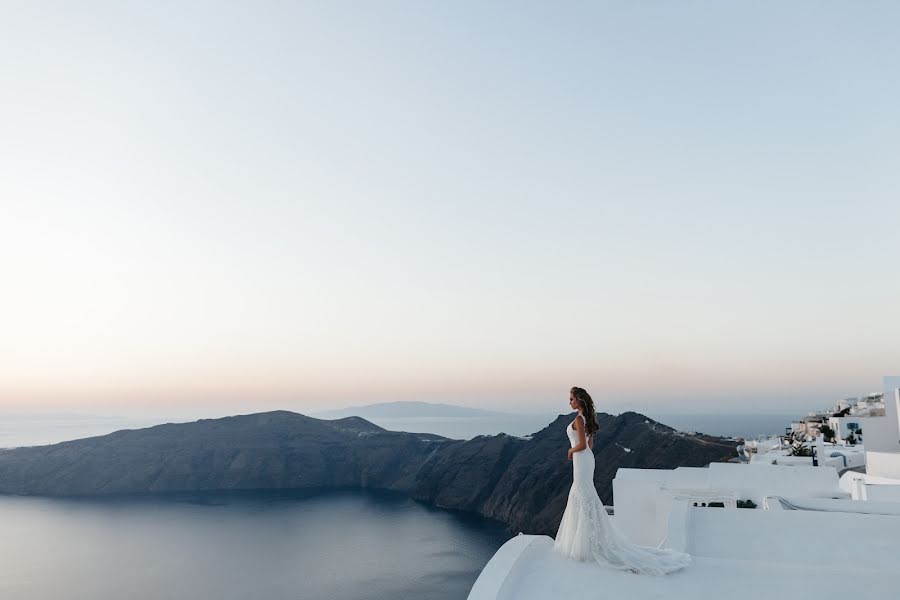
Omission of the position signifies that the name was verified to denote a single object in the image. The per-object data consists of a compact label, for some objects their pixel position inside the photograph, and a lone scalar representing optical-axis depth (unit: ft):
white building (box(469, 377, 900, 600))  19.30
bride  21.35
